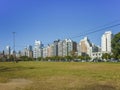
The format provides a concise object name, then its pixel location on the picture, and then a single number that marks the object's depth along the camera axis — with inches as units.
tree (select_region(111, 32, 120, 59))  1442.9
